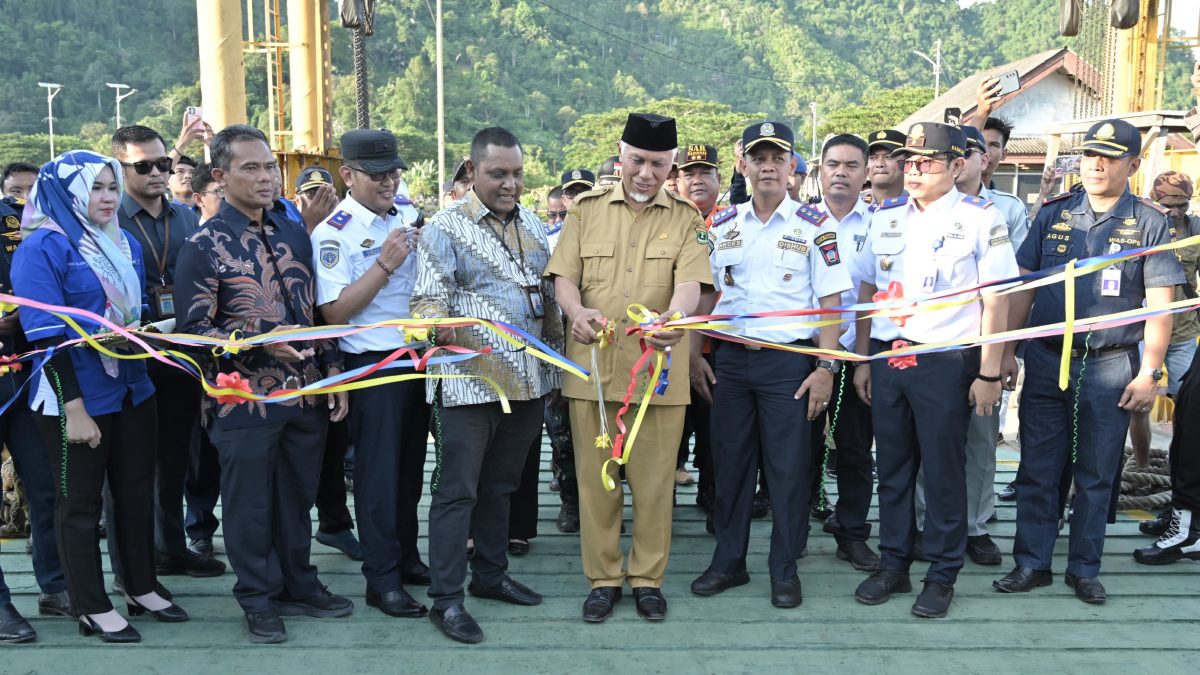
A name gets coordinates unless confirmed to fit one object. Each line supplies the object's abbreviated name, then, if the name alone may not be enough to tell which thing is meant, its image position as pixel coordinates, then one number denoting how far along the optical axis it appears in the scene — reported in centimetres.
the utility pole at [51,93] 5642
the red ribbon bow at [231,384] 324
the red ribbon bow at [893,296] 369
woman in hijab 319
